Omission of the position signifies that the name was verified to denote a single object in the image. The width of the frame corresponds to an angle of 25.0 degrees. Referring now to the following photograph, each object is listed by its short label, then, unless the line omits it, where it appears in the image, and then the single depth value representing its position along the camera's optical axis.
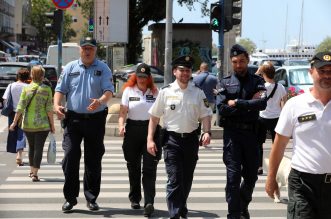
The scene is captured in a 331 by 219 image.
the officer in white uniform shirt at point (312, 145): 5.22
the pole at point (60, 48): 19.17
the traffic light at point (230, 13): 17.33
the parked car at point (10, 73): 26.83
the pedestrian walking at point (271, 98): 10.99
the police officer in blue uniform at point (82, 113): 8.49
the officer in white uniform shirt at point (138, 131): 8.51
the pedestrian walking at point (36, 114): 10.91
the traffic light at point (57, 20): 19.13
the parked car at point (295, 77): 20.80
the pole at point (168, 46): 20.12
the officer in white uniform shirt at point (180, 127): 7.67
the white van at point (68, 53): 41.25
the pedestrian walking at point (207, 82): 16.19
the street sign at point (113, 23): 36.94
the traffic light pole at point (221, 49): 17.39
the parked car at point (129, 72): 31.92
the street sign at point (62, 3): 17.83
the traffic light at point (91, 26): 42.53
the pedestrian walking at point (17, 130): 12.63
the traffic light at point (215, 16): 17.33
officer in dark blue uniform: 7.47
